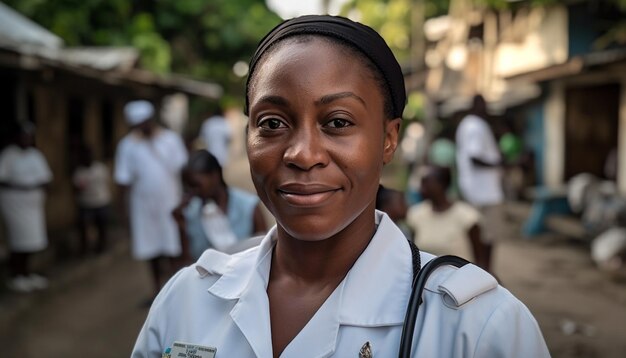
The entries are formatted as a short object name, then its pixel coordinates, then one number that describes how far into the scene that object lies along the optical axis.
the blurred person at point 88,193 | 8.34
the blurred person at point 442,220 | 4.91
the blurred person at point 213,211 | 4.05
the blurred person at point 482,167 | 6.35
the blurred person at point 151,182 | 6.60
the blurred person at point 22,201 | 6.79
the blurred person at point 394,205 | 4.18
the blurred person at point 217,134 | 11.55
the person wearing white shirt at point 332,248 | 1.33
